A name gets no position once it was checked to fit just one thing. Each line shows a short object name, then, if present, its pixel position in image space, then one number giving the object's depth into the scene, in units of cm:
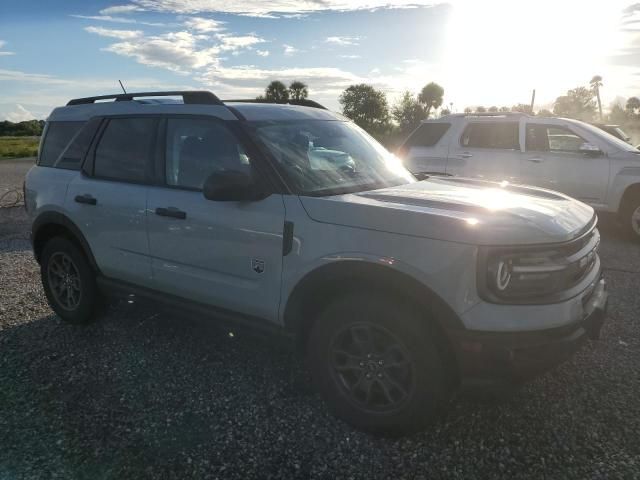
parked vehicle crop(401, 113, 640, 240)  756
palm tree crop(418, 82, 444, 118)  6234
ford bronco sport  248
